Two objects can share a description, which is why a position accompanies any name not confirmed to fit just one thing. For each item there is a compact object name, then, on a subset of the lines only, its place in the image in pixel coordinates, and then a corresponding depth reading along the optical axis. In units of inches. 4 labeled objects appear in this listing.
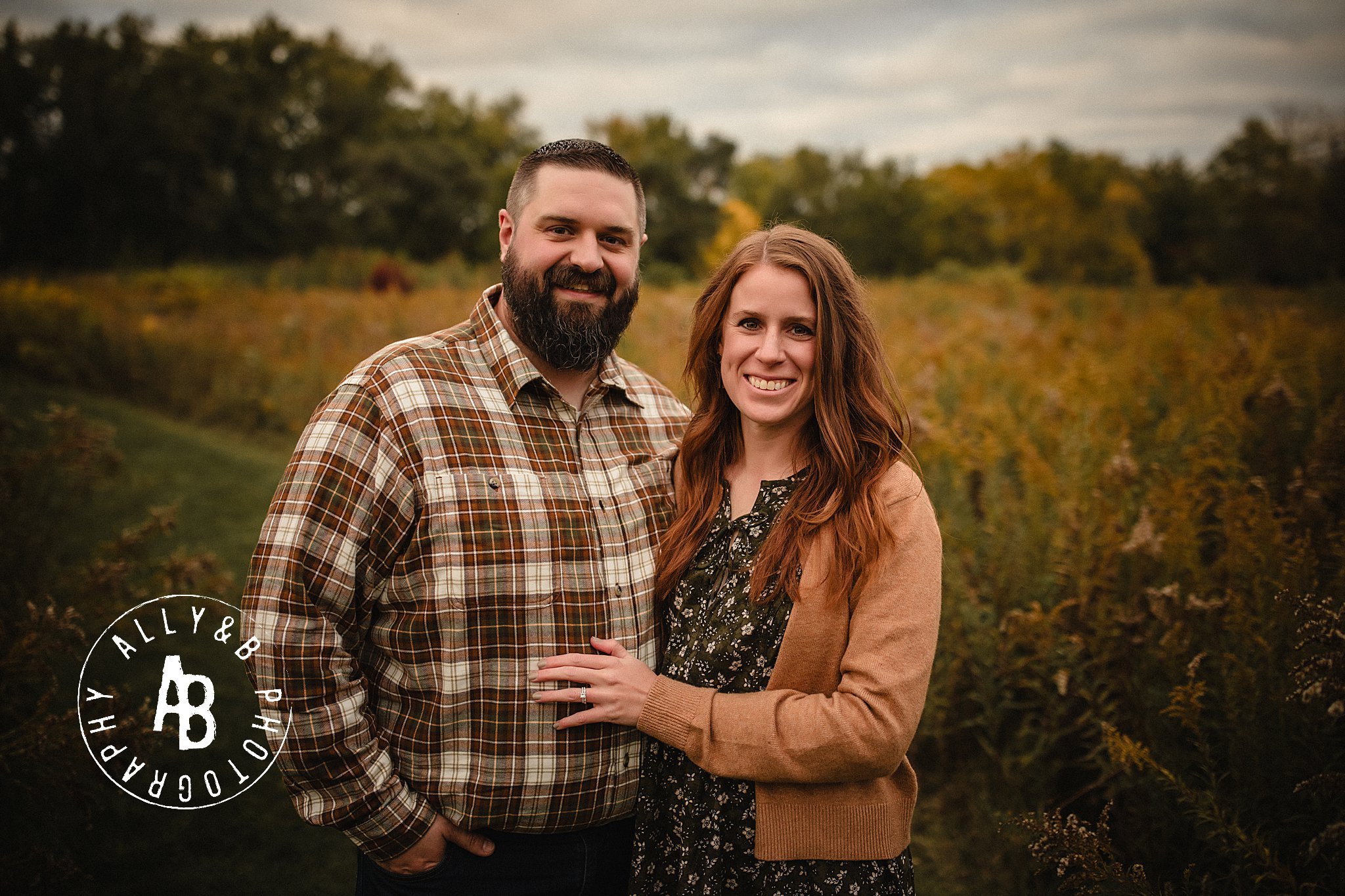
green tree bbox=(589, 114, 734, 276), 1258.6
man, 82.7
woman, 79.6
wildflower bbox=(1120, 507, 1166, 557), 138.9
